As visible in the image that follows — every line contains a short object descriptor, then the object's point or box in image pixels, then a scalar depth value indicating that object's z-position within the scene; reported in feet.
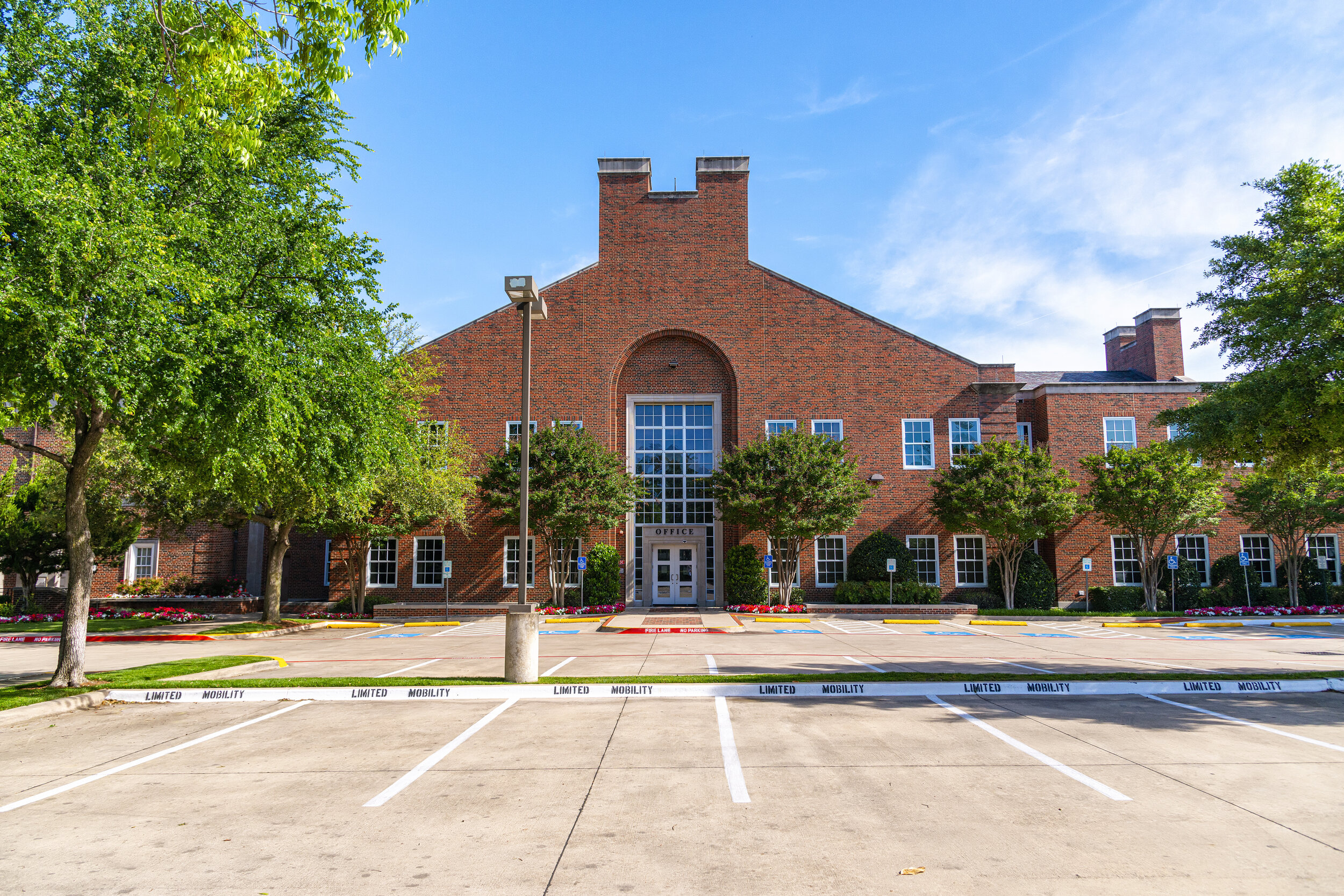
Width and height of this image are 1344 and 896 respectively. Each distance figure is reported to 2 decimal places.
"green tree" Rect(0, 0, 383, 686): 29.37
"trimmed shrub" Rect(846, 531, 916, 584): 97.71
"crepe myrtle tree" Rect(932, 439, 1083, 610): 90.53
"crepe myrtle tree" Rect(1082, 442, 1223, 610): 89.97
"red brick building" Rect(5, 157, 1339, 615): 101.30
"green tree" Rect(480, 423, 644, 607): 89.86
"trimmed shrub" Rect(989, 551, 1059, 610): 96.68
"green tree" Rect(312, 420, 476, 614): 83.41
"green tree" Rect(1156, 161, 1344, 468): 38.93
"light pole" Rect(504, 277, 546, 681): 38.88
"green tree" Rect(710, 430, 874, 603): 90.84
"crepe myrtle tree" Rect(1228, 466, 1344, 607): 89.66
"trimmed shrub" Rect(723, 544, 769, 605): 97.55
